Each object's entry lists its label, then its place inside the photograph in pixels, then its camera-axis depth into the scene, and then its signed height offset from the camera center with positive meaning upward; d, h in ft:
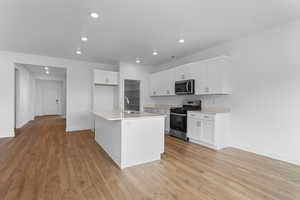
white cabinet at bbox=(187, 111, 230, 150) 11.66 -2.56
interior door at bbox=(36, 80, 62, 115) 30.42 +0.06
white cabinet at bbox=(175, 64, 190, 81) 14.98 +2.80
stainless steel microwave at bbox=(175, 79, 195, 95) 14.30 +1.16
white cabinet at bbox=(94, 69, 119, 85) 17.56 +2.58
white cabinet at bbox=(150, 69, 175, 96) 17.20 +1.95
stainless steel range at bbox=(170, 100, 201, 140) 14.25 -2.04
